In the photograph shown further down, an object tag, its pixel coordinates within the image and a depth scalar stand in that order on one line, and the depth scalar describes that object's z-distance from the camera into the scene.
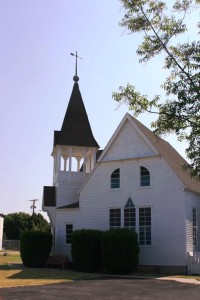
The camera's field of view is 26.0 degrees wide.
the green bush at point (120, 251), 24.42
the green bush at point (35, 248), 28.09
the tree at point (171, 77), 8.40
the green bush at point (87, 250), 25.83
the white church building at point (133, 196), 25.95
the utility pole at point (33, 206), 76.47
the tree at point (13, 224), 103.62
